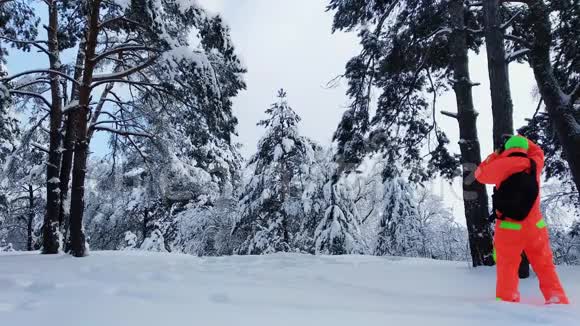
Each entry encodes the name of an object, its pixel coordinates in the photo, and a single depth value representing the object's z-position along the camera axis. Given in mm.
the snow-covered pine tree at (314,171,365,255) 15672
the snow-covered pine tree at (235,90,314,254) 16297
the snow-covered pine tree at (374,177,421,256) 20484
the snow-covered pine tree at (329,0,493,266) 6605
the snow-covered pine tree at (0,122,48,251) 10132
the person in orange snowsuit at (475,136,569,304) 3580
